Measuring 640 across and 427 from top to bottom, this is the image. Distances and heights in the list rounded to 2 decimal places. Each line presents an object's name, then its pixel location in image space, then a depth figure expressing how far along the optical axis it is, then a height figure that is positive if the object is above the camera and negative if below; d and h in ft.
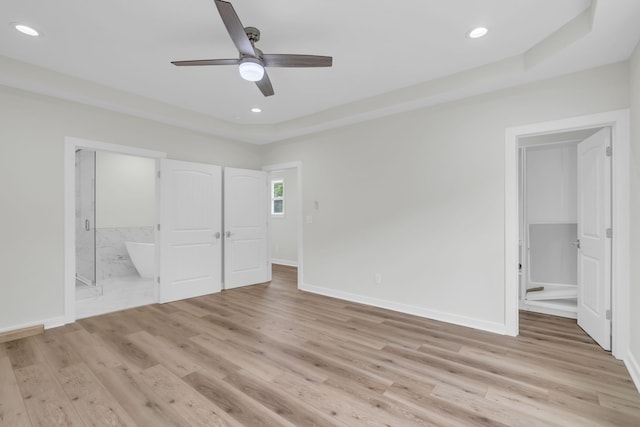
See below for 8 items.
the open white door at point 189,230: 14.48 -0.88
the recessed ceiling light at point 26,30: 8.06 +4.97
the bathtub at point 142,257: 19.35 -2.89
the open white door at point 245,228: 17.04 -0.95
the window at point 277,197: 26.78 +1.35
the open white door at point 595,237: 9.25 -0.86
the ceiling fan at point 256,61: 7.42 +3.92
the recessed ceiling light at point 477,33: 8.17 +4.93
